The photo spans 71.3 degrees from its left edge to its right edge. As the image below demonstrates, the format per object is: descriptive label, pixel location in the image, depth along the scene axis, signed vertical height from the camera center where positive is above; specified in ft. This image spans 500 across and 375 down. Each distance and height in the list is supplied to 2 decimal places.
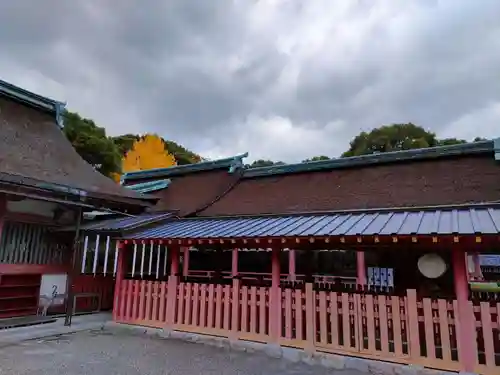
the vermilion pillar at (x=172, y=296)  20.44 -2.15
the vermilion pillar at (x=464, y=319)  13.37 -2.14
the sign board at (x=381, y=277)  29.32 -1.20
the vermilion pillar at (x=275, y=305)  17.38 -2.17
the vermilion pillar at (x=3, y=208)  21.42 +2.96
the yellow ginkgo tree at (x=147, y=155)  96.53 +28.74
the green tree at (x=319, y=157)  97.87 +29.36
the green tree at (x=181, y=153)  111.96 +34.85
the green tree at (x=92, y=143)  69.10 +22.67
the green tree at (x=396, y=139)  80.64 +29.01
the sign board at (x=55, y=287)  24.21 -2.02
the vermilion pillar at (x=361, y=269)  31.12 -0.60
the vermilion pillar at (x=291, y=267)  34.95 -0.58
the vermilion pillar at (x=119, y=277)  22.52 -1.18
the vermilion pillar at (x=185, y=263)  37.35 -0.35
